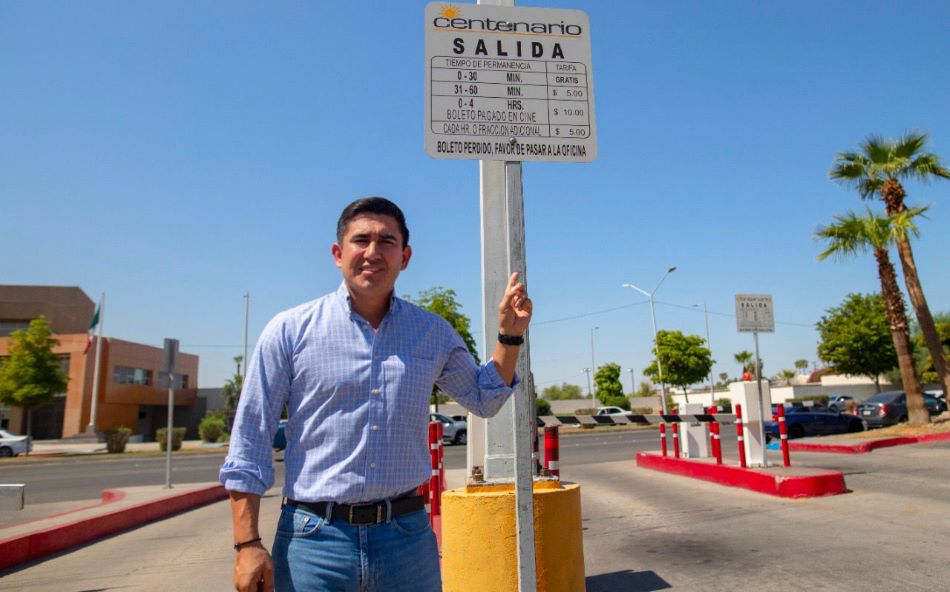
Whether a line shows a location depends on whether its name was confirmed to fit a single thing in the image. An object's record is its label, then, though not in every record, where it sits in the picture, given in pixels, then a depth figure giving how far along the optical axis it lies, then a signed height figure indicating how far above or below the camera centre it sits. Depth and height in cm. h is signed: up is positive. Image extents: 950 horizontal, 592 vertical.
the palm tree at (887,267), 1683 +347
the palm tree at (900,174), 1677 +602
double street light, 3650 +590
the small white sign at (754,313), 1024 +135
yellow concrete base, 336 -77
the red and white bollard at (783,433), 947 -56
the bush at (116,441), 2970 -146
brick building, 4331 +261
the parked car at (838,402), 3783 -49
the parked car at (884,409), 2262 -58
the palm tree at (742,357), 7331 +460
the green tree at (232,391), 6106 +164
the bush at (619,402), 5295 -26
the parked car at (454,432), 2492 -115
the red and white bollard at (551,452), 492 -40
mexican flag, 4189 +572
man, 179 -5
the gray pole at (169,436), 1058 -46
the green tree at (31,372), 3219 +205
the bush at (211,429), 3791 -128
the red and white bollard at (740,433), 941 -56
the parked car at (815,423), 2033 -91
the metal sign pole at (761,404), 952 -13
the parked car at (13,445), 2955 -153
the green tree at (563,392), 11162 +152
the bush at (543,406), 5262 -46
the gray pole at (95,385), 4092 +163
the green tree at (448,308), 3197 +481
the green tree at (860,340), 4016 +344
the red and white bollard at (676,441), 1216 -83
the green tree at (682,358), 4584 +287
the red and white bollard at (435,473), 674 -80
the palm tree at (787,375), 9605 +314
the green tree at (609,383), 5804 +150
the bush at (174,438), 2868 -134
